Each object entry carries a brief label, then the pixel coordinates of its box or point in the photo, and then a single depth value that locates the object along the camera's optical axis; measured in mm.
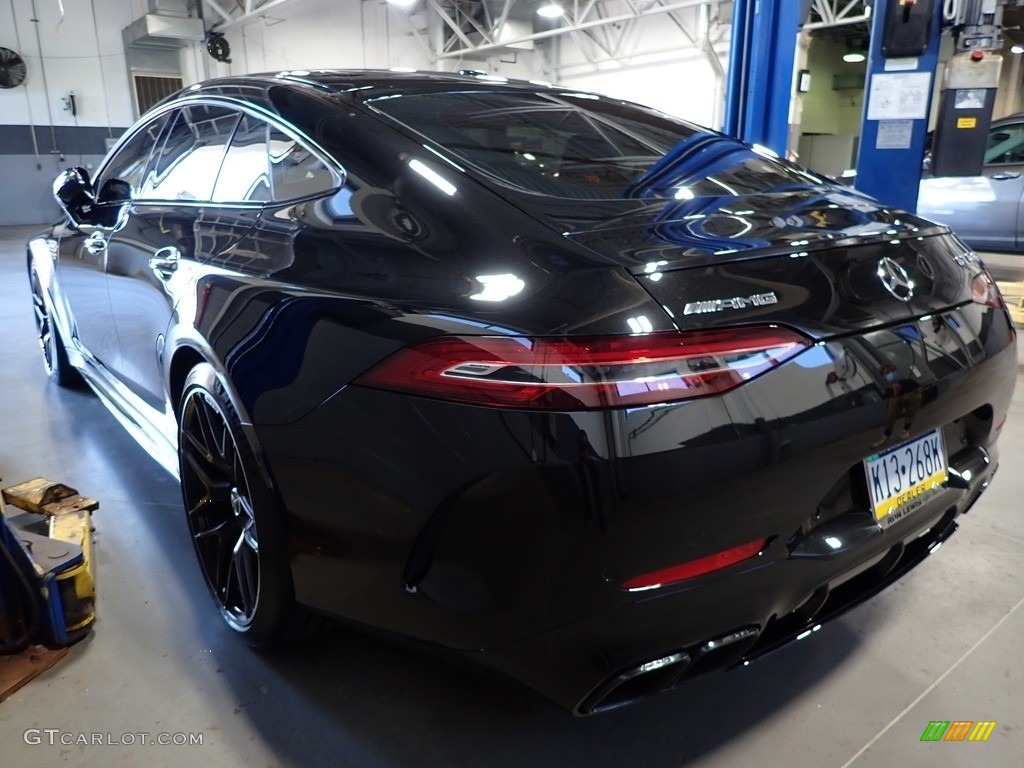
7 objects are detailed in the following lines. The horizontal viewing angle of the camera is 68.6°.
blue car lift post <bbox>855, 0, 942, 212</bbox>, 4312
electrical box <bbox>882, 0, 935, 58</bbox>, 4207
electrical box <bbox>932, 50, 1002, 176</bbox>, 4328
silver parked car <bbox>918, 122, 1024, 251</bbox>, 6215
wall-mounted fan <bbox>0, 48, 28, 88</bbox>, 11919
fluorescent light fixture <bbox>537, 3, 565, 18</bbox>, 14055
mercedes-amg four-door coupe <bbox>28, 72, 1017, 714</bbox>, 1029
